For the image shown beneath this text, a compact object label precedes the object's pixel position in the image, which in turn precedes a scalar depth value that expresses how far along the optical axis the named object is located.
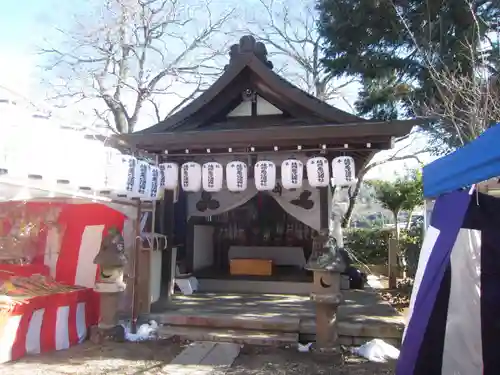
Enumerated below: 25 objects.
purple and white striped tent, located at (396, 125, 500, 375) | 3.45
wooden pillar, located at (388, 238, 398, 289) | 12.47
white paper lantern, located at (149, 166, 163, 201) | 7.44
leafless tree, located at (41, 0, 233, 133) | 19.72
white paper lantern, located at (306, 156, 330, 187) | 7.83
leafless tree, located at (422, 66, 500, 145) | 8.12
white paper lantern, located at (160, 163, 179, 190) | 8.36
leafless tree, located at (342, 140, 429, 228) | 19.28
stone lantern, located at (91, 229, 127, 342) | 6.43
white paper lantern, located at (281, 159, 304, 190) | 7.94
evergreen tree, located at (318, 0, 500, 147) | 9.30
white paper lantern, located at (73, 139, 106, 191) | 5.55
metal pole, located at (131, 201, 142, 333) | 6.98
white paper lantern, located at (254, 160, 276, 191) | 8.02
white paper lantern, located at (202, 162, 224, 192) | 8.20
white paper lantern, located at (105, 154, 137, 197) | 6.22
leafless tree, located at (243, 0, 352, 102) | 20.77
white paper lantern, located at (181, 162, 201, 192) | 8.33
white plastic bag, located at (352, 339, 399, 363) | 5.87
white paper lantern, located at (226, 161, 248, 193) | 8.13
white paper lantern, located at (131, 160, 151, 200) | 6.84
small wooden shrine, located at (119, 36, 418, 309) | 7.86
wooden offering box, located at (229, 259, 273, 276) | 10.70
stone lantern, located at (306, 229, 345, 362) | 6.12
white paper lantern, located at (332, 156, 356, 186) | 7.81
